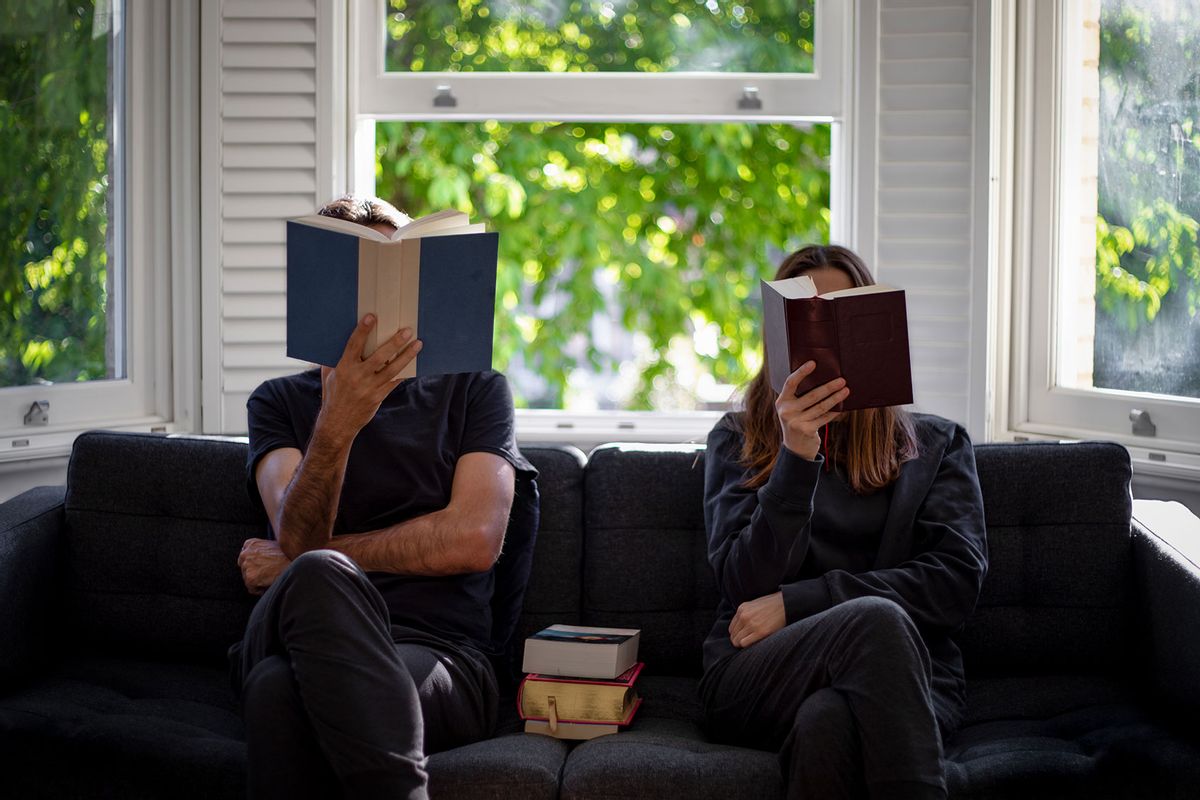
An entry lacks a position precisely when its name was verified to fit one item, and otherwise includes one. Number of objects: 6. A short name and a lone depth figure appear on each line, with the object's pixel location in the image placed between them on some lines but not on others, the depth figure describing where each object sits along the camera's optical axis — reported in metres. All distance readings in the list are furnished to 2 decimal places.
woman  1.57
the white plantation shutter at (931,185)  2.62
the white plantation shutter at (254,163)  2.70
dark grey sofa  1.90
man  1.56
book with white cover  1.92
